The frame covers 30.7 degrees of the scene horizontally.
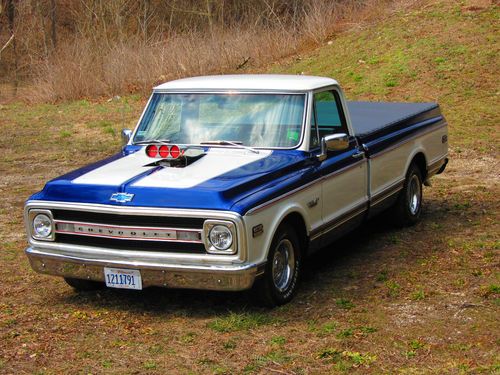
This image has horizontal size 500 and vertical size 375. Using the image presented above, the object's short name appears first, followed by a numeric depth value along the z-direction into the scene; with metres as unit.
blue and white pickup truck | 6.58
